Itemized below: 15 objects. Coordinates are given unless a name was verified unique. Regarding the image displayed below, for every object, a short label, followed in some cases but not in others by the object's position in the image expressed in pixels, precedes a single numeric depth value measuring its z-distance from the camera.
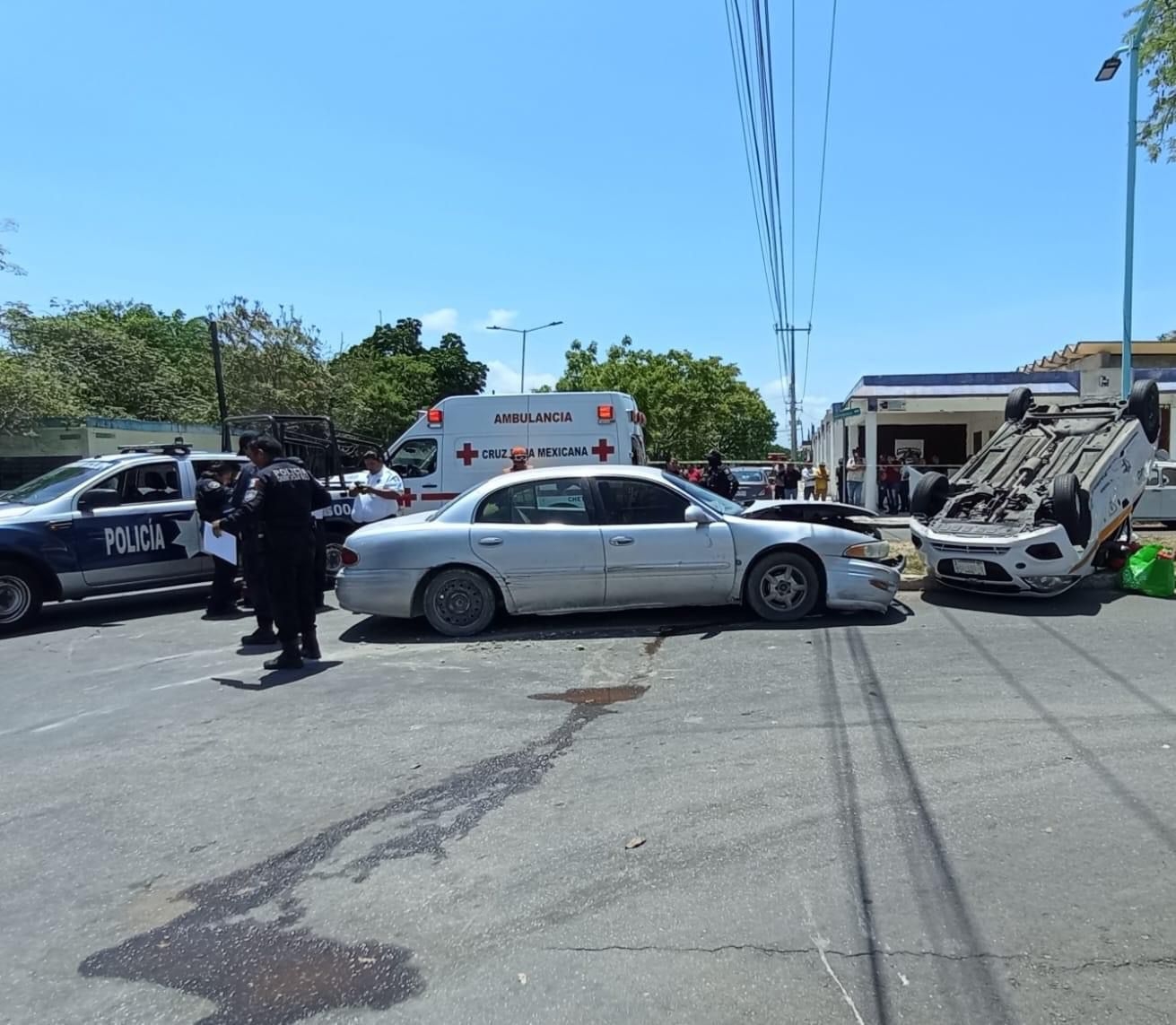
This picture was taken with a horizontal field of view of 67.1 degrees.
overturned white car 8.59
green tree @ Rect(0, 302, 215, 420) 29.39
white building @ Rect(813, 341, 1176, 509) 23.34
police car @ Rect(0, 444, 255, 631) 8.69
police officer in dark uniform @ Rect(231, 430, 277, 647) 7.26
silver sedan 7.66
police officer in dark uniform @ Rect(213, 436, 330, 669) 6.53
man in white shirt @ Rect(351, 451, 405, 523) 10.38
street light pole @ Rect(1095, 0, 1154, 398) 12.42
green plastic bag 9.14
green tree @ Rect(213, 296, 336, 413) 29.39
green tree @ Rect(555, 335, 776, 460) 46.88
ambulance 13.84
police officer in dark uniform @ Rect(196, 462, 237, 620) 9.13
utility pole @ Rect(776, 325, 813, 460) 34.30
